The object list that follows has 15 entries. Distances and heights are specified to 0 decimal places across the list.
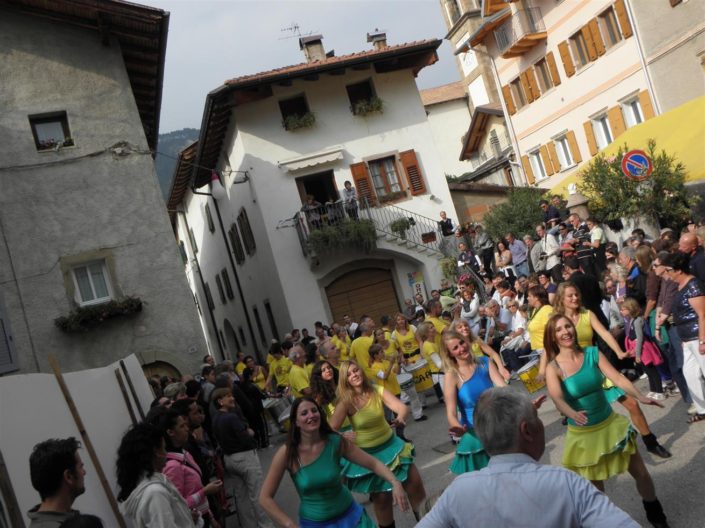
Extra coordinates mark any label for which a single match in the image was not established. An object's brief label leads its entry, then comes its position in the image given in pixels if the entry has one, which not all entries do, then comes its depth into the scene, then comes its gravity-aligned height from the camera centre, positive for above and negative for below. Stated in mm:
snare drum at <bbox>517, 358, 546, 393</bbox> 12297 -1962
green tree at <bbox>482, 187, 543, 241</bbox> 26203 +811
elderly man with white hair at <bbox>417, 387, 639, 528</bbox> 3029 -879
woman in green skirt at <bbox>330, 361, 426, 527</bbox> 7145 -1397
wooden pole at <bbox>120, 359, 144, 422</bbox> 9688 -424
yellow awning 19750 +1597
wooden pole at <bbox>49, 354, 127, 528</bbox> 6605 -582
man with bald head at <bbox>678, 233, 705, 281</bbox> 9383 -673
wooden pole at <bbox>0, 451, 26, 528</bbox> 5094 -670
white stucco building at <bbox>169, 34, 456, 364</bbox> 28766 +4044
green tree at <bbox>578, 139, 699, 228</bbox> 19938 +350
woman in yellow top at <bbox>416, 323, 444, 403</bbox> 13132 -1237
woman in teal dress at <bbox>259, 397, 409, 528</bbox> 5523 -1121
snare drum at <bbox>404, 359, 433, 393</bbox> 14148 -1752
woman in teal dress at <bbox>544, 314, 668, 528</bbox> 6199 -1449
